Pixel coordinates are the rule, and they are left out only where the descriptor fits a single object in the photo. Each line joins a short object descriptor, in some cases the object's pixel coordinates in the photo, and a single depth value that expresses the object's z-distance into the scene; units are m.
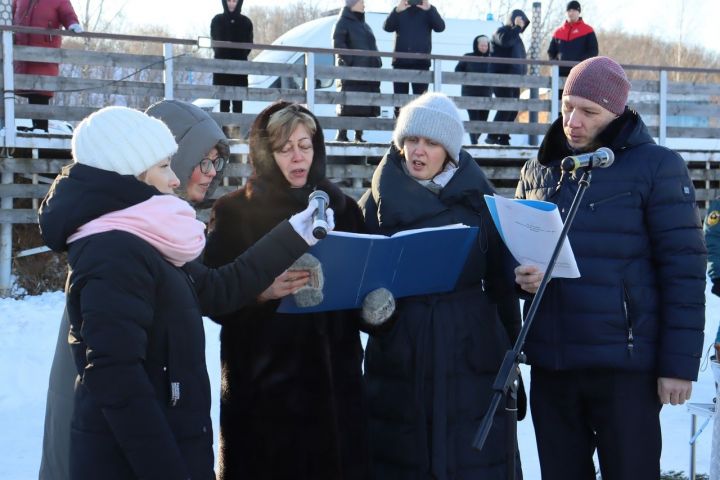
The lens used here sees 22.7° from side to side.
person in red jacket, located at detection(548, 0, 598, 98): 22.97
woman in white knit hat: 4.12
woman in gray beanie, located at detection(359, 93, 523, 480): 6.24
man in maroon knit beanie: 5.87
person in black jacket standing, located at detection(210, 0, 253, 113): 19.75
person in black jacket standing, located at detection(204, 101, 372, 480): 6.30
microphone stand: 5.00
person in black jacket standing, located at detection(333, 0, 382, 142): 20.35
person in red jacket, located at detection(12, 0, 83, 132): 17.74
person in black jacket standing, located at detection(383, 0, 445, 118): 20.65
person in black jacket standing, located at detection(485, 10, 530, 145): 23.26
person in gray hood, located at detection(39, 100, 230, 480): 6.06
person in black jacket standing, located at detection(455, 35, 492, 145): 22.69
